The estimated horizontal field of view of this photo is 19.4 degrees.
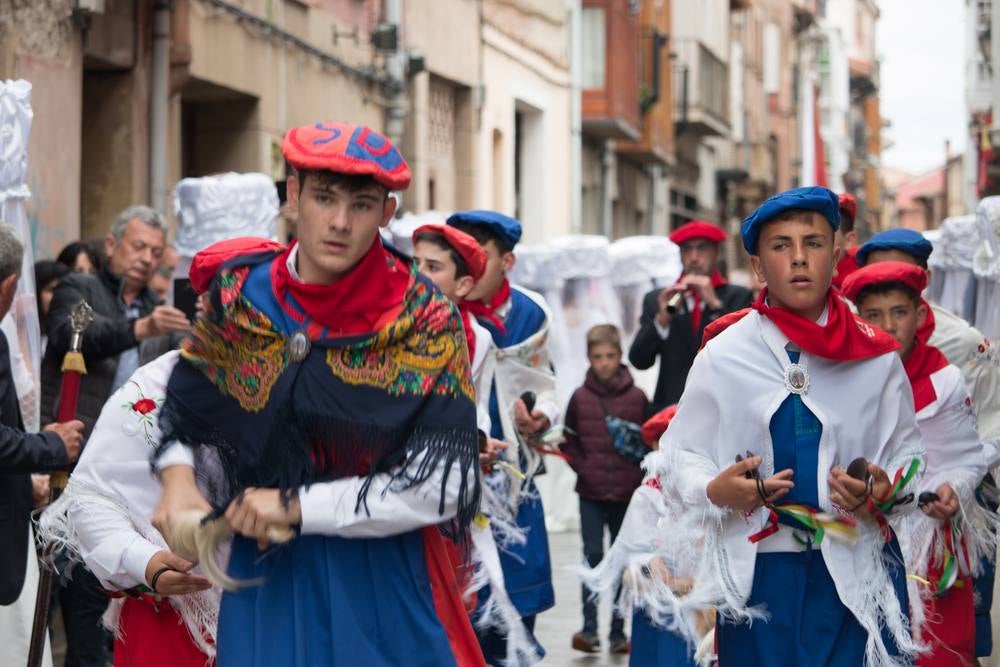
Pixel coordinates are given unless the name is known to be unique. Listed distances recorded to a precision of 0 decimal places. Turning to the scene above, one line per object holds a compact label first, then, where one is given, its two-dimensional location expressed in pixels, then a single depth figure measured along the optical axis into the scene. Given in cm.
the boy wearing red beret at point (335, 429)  593
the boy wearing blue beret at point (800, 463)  752
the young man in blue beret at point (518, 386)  1167
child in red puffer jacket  1501
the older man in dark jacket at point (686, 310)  1415
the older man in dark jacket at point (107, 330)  1132
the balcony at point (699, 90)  5852
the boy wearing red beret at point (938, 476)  958
